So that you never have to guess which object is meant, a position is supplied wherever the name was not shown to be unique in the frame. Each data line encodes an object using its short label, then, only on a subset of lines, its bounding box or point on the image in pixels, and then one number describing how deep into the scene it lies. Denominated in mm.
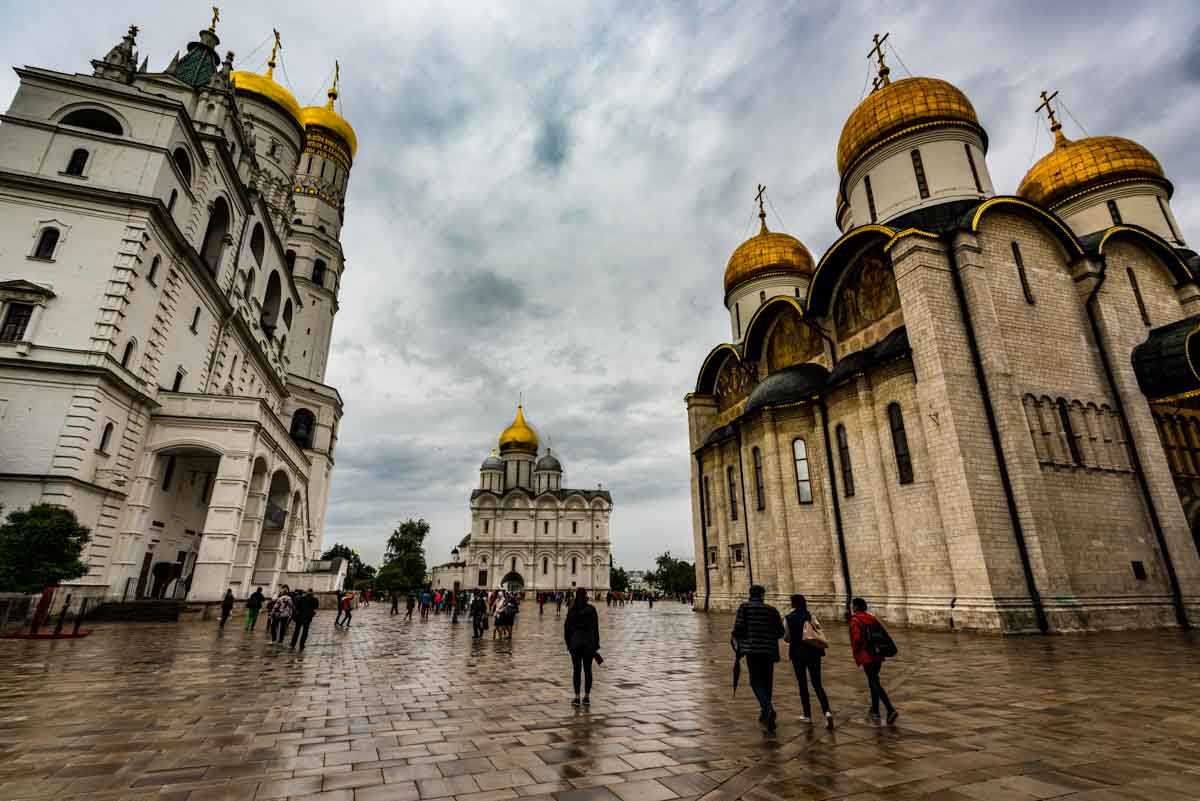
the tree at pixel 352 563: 79344
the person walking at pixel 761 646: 5441
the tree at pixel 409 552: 65994
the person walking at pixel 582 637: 6621
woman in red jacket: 5566
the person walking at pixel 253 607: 15508
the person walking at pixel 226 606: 15766
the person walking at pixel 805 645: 5605
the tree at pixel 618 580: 102869
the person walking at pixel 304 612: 11828
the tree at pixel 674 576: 91875
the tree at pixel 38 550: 11930
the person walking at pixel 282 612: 12930
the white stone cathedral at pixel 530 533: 58094
